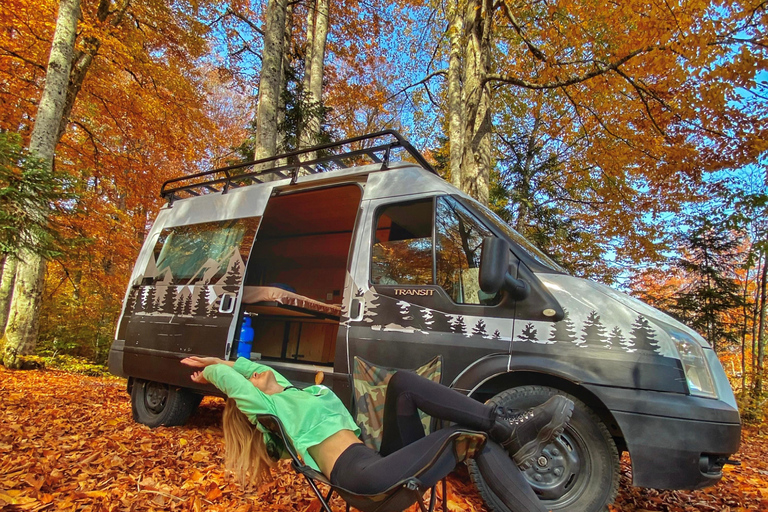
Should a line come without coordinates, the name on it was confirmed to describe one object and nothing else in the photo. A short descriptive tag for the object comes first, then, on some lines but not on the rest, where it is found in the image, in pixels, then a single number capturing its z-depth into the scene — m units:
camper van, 2.66
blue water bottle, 4.54
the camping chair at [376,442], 1.96
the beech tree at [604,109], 6.72
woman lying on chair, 2.03
